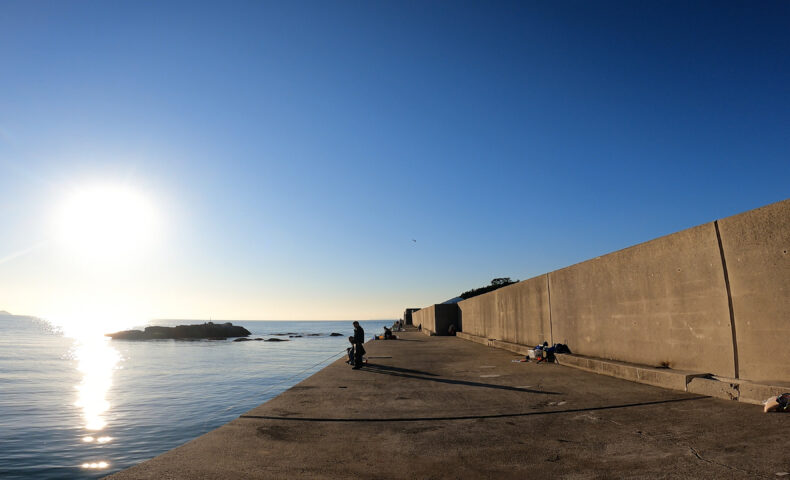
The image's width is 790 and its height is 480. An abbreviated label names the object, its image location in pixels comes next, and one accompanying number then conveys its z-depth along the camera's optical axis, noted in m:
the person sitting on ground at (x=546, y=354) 11.59
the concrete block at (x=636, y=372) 6.52
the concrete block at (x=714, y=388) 5.48
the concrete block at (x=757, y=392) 4.89
